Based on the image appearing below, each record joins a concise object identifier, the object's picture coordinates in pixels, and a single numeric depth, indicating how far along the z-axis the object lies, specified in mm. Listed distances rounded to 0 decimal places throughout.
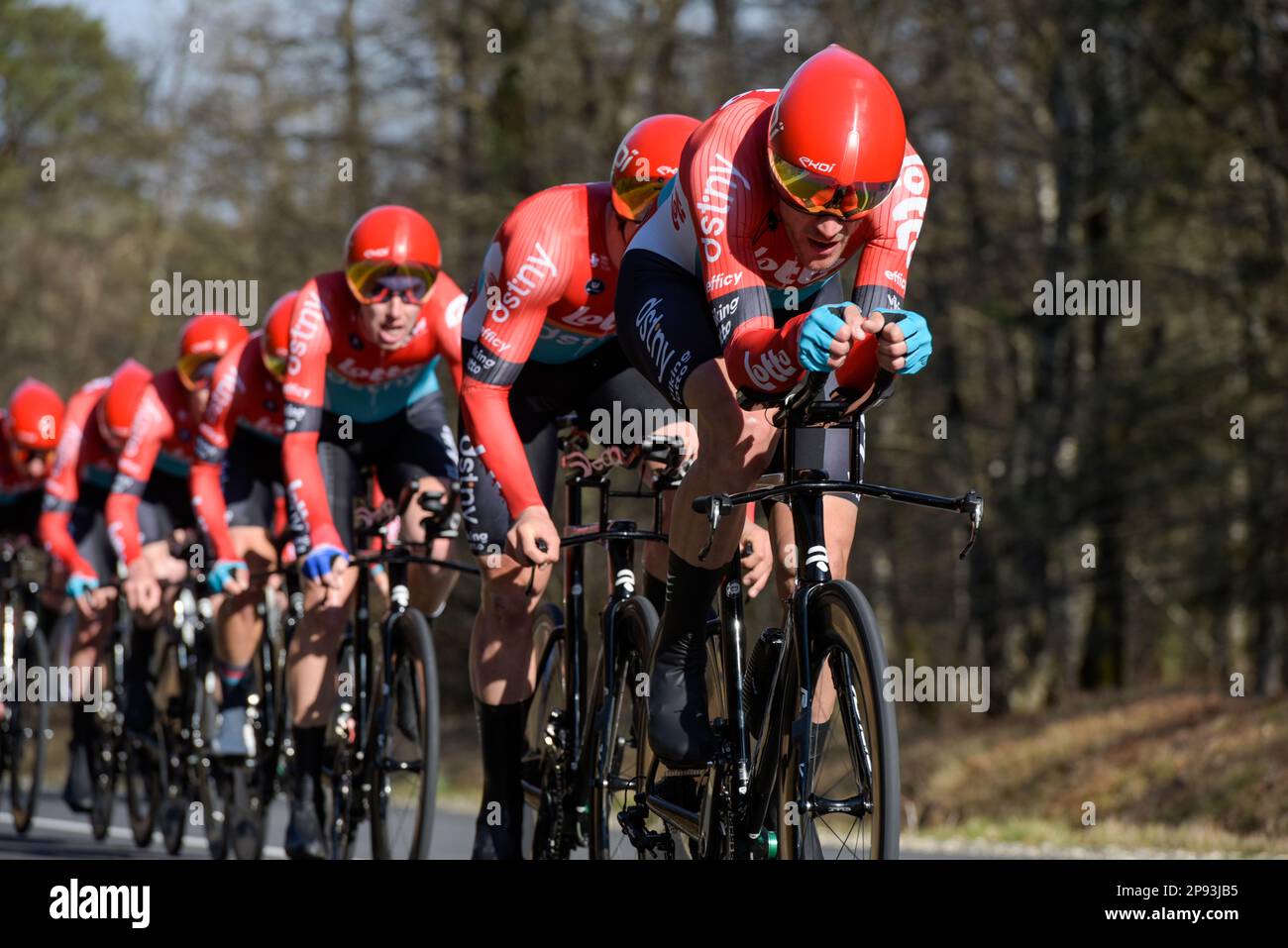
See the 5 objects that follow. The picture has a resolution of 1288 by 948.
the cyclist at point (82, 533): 20719
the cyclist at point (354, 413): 13523
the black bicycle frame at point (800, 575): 7937
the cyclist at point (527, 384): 10719
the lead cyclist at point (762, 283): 7926
